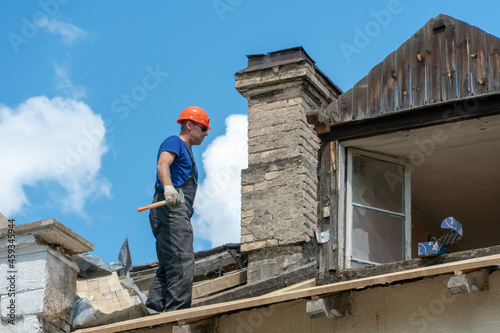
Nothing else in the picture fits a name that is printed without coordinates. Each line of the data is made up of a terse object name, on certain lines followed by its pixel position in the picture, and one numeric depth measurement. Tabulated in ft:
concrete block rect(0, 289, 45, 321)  42.28
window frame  43.12
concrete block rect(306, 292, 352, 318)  37.19
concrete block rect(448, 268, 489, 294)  34.33
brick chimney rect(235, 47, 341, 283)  58.27
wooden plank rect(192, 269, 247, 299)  48.68
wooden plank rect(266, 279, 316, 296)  42.23
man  42.09
